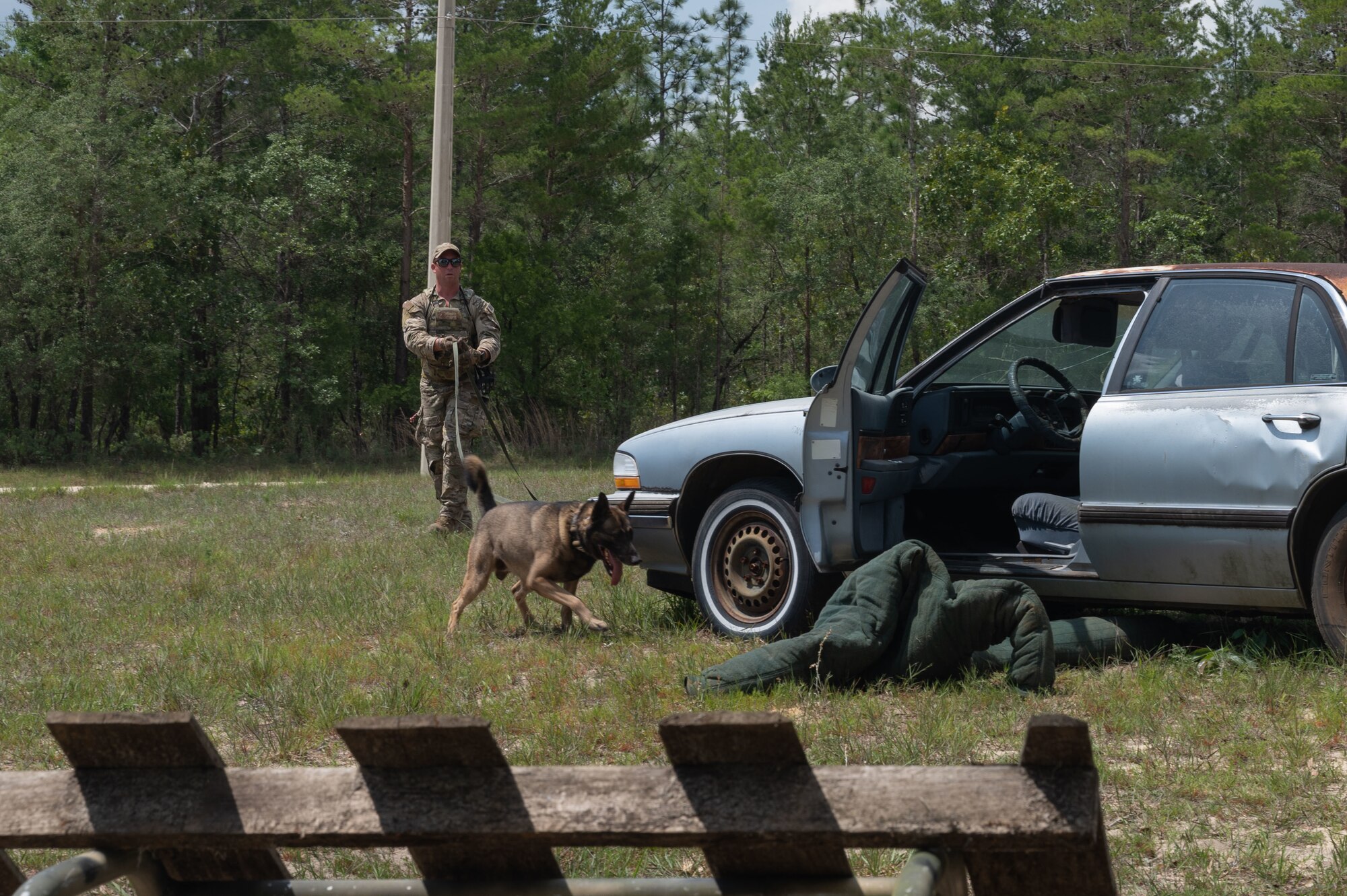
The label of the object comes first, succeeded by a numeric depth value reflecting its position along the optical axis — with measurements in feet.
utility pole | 91.97
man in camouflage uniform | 73.10
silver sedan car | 34.76
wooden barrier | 12.27
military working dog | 44.78
